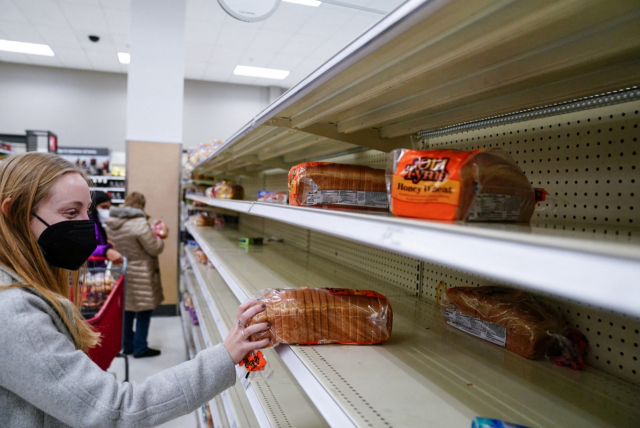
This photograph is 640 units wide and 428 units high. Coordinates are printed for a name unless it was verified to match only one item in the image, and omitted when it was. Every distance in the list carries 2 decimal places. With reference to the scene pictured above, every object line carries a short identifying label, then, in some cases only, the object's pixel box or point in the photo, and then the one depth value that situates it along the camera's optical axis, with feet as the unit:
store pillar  17.34
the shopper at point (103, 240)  11.78
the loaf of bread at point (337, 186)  4.48
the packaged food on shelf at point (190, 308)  13.46
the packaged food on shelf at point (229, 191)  11.83
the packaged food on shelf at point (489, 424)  2.07
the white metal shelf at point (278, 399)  4.27
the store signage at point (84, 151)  28.55
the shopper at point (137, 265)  13.73
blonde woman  3.18
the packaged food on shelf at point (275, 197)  6.89
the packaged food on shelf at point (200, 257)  13.39
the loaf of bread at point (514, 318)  3.37
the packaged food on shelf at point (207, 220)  16.16
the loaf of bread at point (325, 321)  3.71
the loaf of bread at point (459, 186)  2.52
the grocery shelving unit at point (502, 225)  1.84
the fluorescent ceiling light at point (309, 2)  19.13
